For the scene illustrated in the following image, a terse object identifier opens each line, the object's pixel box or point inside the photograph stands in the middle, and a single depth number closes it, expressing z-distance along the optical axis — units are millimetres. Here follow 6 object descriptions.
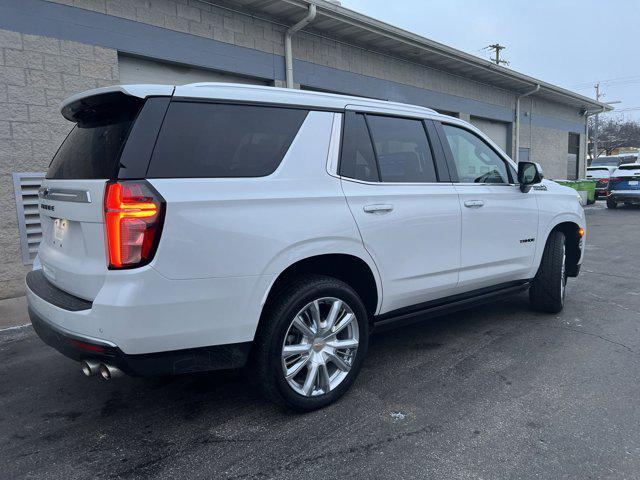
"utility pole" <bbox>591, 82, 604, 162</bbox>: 64600
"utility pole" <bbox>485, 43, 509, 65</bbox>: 33344
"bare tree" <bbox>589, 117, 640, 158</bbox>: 53156
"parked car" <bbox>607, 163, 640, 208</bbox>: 17281
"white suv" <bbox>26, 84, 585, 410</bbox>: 2262
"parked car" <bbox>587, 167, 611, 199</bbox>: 22469
